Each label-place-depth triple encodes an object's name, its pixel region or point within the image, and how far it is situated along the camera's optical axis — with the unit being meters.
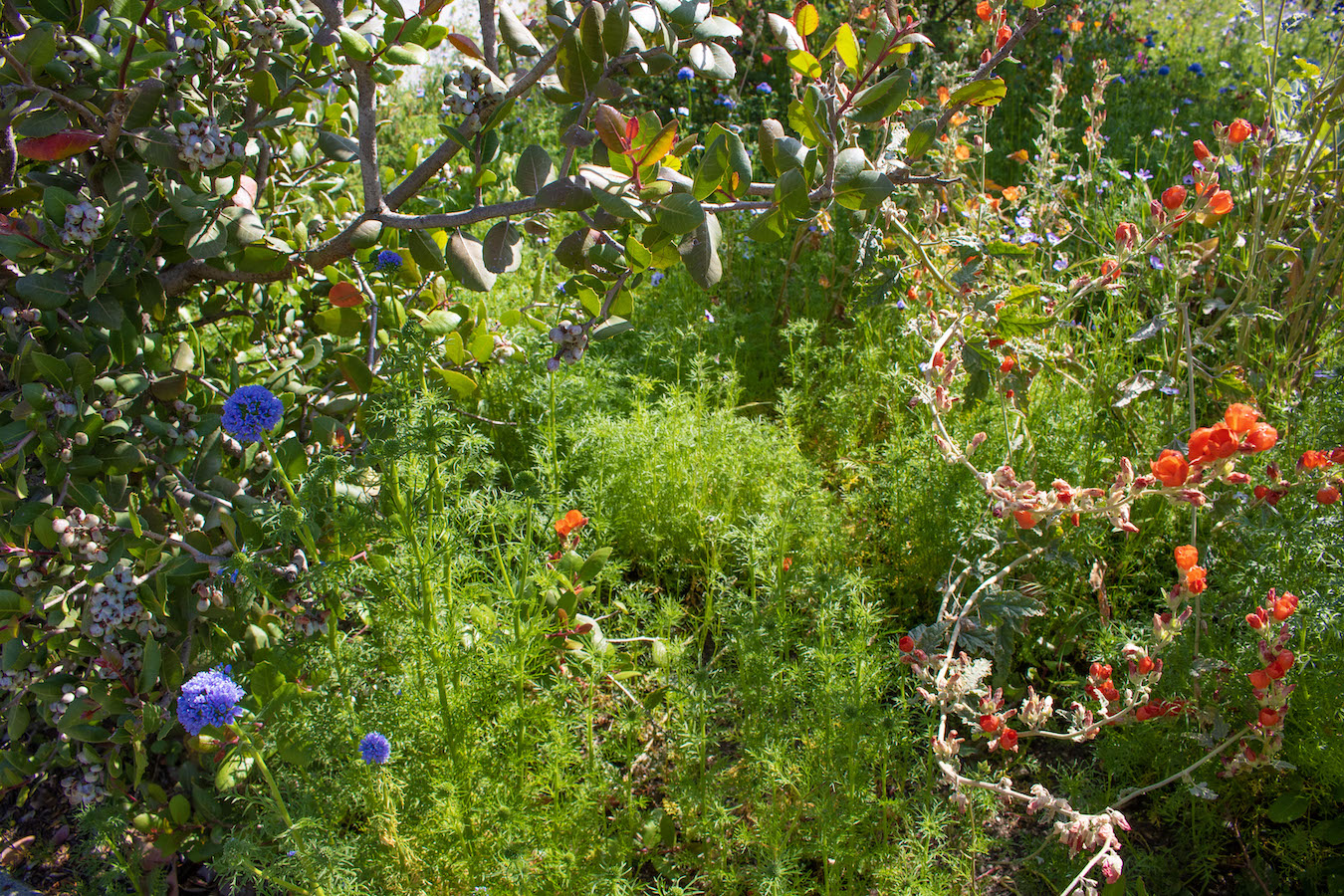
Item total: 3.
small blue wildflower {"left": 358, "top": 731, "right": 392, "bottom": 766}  1.36
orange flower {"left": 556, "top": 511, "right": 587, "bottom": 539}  1.77
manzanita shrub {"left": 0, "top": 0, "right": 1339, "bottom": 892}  1.28
